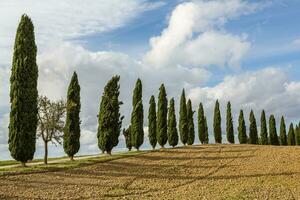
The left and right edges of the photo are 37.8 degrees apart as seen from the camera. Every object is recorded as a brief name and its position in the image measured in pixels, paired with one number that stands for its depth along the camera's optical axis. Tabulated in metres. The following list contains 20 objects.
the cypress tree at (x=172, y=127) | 72.69
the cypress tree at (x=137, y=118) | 63.91
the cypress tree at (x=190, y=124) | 81.43
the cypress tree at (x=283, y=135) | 105.19
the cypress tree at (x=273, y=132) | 100.21
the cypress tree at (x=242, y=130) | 95.56
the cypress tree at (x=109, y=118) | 52.19
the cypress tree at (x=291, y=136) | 109.14
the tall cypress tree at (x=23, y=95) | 38.16
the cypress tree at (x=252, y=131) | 97.75
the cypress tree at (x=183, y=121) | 77.94
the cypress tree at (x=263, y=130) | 100.06
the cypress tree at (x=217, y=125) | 90.56
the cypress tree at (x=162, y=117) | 69.94
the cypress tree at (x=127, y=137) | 78.32
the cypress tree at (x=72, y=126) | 47.69
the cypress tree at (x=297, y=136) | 107.31
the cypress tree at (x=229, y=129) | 93.19
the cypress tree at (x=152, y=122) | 68.69
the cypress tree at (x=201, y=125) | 87.37
